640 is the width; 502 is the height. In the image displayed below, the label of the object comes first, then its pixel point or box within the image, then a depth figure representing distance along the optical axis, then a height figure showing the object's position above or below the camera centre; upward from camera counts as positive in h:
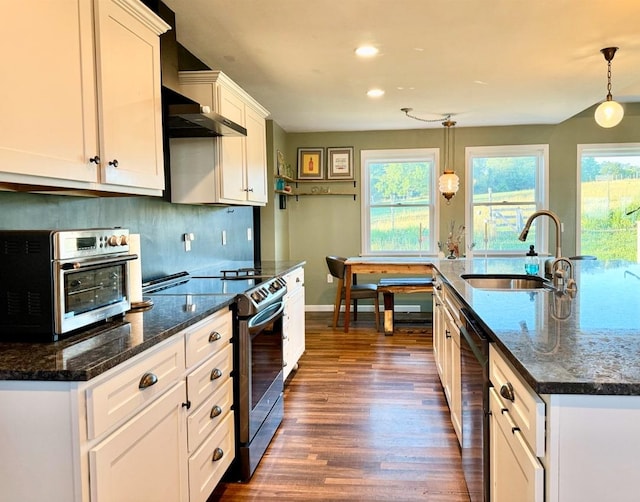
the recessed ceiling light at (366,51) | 3.34 +1.26
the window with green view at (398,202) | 6.50 +0.41
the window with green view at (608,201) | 6.18 +0.38
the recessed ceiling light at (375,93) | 4.47 +1.30
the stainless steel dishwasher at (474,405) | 1.69 -0.66
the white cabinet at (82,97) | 1.40 +0.47
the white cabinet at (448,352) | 2.50 -0.72
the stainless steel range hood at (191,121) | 2.48 +0.62
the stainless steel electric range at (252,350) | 2.32 -0.59
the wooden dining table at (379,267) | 5.20 -0.37
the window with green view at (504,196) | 6.32 +0.46
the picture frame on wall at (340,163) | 6.54 +0.94
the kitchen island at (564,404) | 1.07 -0.40
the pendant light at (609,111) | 3.46 +0.84
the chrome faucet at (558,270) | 2.42 -0.21
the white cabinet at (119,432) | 1.22 -0.55
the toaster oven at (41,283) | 1.43 -0.14
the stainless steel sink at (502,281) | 3.08 -0.31
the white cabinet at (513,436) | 1.12 -0.54
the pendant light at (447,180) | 5.74 +0.62
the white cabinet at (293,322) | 3.49 -0.67
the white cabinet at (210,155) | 3.02 +0.51
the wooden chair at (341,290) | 5.46 -0.64
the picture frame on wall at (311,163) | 6.58 +0.94
